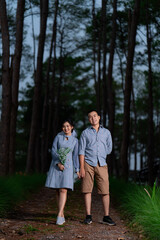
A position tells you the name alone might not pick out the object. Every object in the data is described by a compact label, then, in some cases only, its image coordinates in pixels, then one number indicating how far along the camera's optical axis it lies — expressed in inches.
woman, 241.1
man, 245.9
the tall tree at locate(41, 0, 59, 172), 896.2
